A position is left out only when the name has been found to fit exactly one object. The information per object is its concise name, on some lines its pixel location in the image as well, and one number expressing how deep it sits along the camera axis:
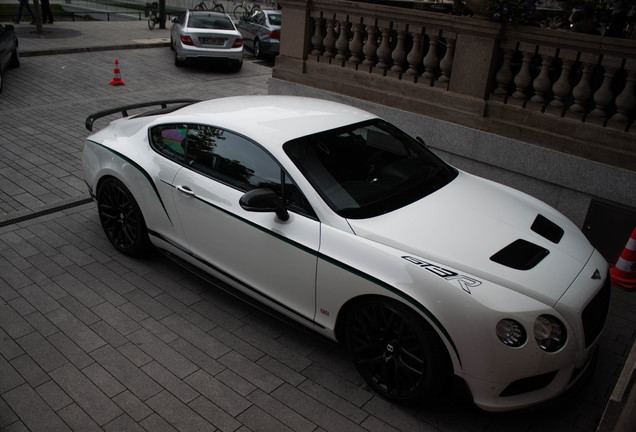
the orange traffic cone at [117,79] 12.37
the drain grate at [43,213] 6.06
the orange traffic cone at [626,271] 5.41
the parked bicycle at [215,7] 25.27
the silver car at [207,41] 14.16
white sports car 3.34
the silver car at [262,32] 16.73
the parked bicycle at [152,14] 20.52
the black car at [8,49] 11.74
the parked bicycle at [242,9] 26.98
